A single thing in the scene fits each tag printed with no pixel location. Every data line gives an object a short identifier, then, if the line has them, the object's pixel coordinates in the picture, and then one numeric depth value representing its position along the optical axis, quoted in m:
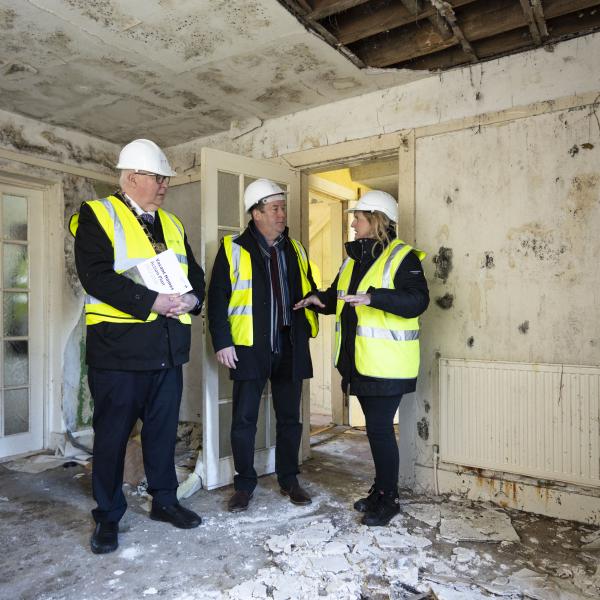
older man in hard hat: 2.16
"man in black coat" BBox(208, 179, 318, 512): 2.64
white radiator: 2.46
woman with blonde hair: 2.36
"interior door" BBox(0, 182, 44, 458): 3.60
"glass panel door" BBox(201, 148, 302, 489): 2.93
